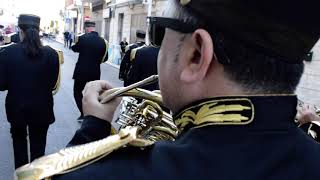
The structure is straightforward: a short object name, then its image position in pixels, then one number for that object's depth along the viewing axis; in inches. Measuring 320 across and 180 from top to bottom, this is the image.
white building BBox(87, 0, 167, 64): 665.3
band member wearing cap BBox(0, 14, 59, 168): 116.8
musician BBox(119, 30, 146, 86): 212.9
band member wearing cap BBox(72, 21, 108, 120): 225.9
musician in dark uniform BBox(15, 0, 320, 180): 26.3
